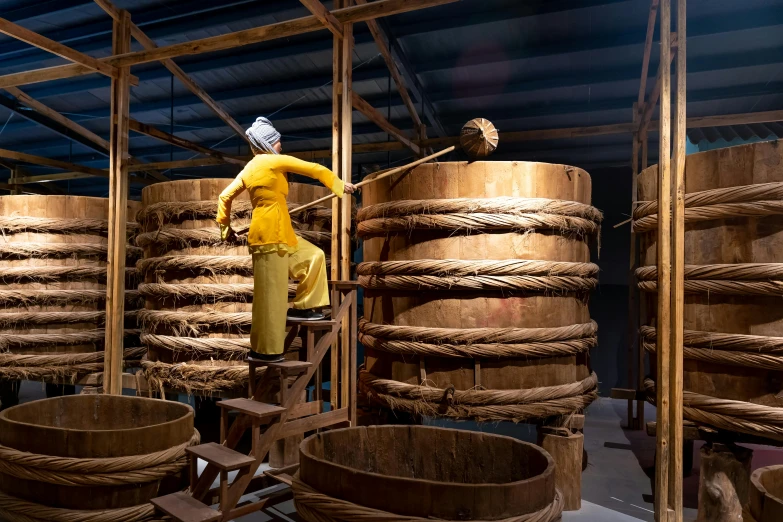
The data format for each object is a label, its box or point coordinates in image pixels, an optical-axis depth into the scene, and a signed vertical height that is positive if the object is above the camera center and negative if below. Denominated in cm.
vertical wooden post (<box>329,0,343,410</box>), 427 +88
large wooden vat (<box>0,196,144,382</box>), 534 -12
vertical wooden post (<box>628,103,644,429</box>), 574 -29
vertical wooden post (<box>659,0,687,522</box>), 330 -4
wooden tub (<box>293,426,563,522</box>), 226 -93
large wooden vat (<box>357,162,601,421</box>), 381 -10
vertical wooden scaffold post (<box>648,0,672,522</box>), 335 -6
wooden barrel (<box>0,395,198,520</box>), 309 -105
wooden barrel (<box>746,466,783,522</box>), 216 -89
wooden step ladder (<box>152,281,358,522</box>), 313 -94
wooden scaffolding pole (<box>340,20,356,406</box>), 429 +96
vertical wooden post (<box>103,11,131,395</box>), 508 +39
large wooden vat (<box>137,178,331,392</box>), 459 -13
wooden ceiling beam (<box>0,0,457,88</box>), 413 +191
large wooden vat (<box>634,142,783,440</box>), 332 -6
